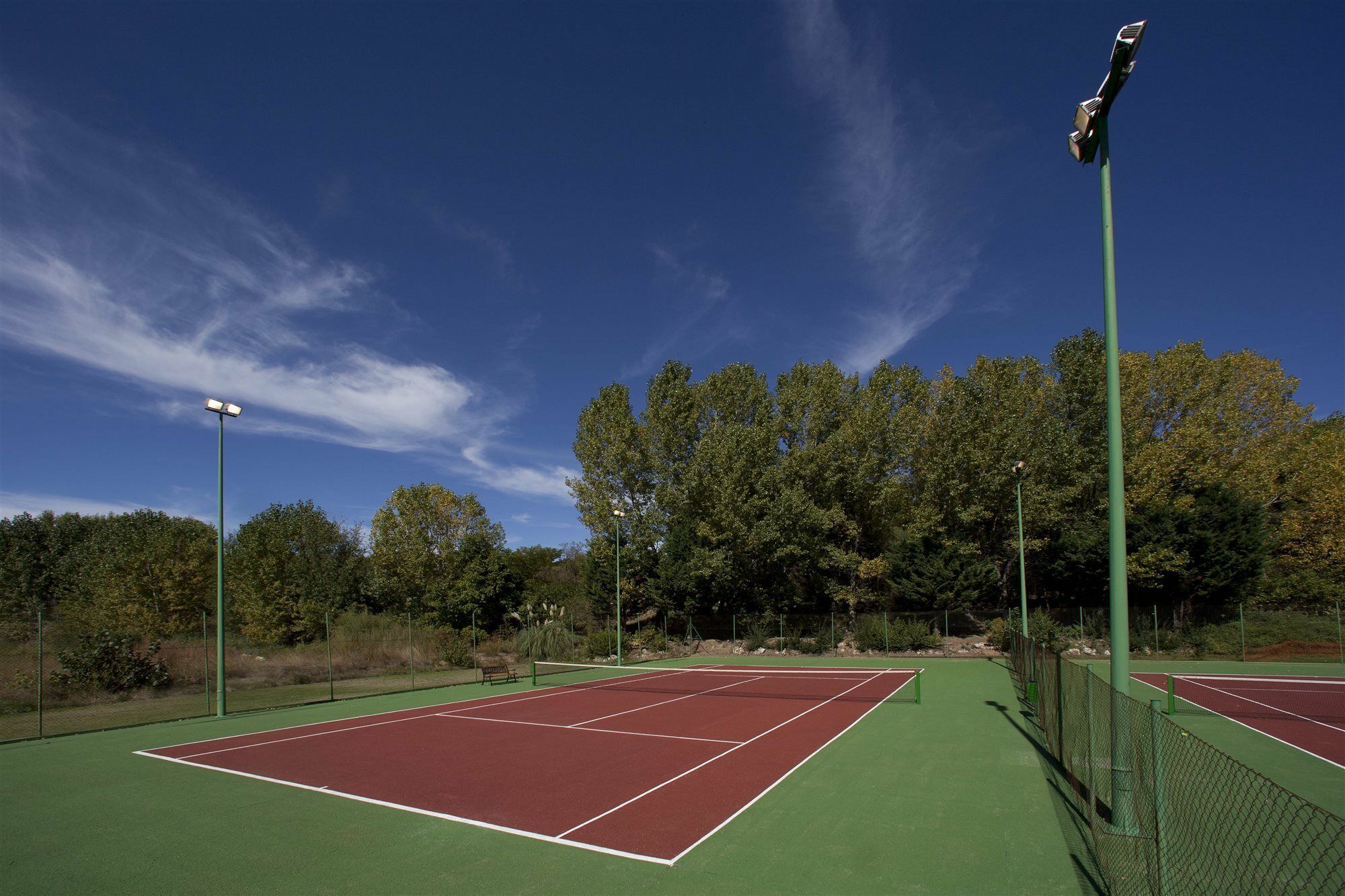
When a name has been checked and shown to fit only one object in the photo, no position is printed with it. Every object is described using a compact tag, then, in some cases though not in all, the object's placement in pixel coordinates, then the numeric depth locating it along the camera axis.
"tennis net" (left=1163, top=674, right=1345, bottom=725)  14.40
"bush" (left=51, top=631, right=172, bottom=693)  19.55
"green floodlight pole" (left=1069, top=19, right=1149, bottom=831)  6.05
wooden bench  22.94
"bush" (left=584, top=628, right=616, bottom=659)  33.81
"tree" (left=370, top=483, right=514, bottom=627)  45.38
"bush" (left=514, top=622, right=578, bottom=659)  33.50
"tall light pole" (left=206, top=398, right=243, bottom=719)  15.98
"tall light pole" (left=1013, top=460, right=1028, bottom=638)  23.02
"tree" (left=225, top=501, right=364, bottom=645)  45.22
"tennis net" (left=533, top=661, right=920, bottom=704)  19.22
